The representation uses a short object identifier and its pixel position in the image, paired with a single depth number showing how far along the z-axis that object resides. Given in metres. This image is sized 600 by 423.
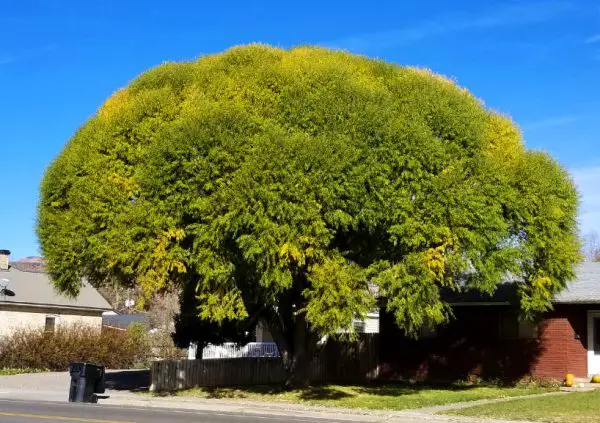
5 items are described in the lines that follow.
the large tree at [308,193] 19.52
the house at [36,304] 36.97
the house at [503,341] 26.28
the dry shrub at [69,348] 35.19
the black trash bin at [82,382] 21.83
